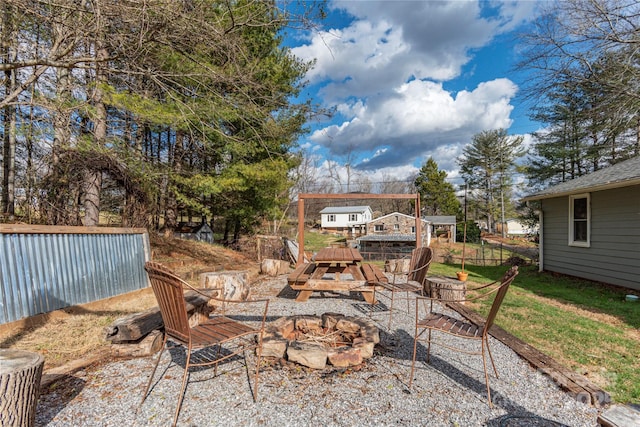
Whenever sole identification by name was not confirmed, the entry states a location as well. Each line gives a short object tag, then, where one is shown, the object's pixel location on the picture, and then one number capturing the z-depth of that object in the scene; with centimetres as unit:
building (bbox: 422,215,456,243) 2659
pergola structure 680
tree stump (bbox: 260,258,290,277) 778
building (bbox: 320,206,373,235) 3597
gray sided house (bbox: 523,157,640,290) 600
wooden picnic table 427
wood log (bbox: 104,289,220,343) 267
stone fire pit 251
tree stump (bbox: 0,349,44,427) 147
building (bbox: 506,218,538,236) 3956
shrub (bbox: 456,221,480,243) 2564
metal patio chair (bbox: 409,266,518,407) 212
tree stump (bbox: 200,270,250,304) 502
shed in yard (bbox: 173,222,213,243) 1188
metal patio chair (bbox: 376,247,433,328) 392
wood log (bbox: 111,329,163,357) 268
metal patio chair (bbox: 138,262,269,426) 189
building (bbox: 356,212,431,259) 2228
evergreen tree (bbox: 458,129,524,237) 2839
